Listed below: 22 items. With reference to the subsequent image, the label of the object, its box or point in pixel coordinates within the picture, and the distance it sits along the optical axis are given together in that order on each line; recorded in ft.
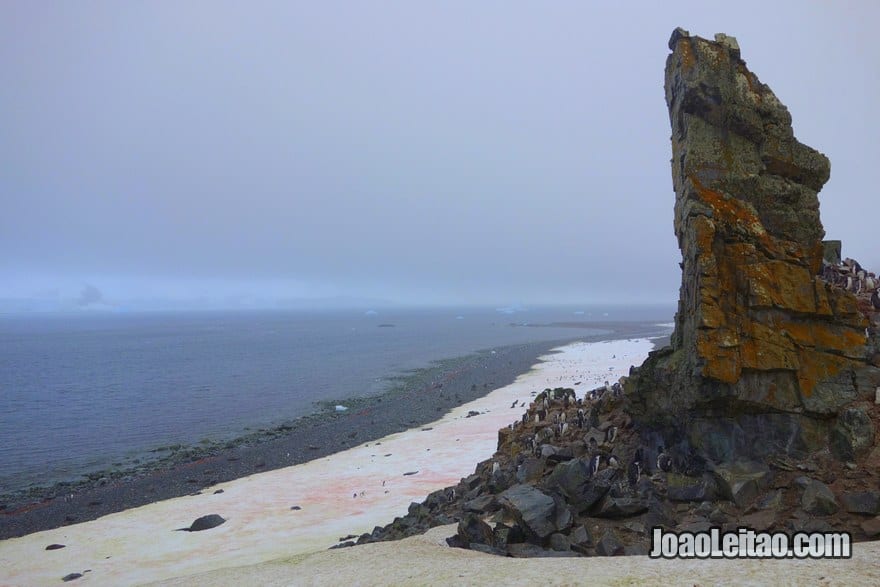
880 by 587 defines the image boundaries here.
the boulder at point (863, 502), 39.14
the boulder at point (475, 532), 46.55
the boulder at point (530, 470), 61.63
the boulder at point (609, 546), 40.78
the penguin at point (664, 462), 53.31
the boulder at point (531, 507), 46.26
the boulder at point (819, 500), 40.40
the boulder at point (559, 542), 43.84
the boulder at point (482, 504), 55.62
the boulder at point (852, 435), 45.27
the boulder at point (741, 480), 44.65
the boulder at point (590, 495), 49.67
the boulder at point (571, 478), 51.26
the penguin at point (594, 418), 70.64
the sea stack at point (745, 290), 48.96
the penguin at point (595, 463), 58.13
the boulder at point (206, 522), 84.69
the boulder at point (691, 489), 46.80
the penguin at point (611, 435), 64.39
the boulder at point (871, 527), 37.32
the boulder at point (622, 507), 47.83
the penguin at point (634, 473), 53.57
